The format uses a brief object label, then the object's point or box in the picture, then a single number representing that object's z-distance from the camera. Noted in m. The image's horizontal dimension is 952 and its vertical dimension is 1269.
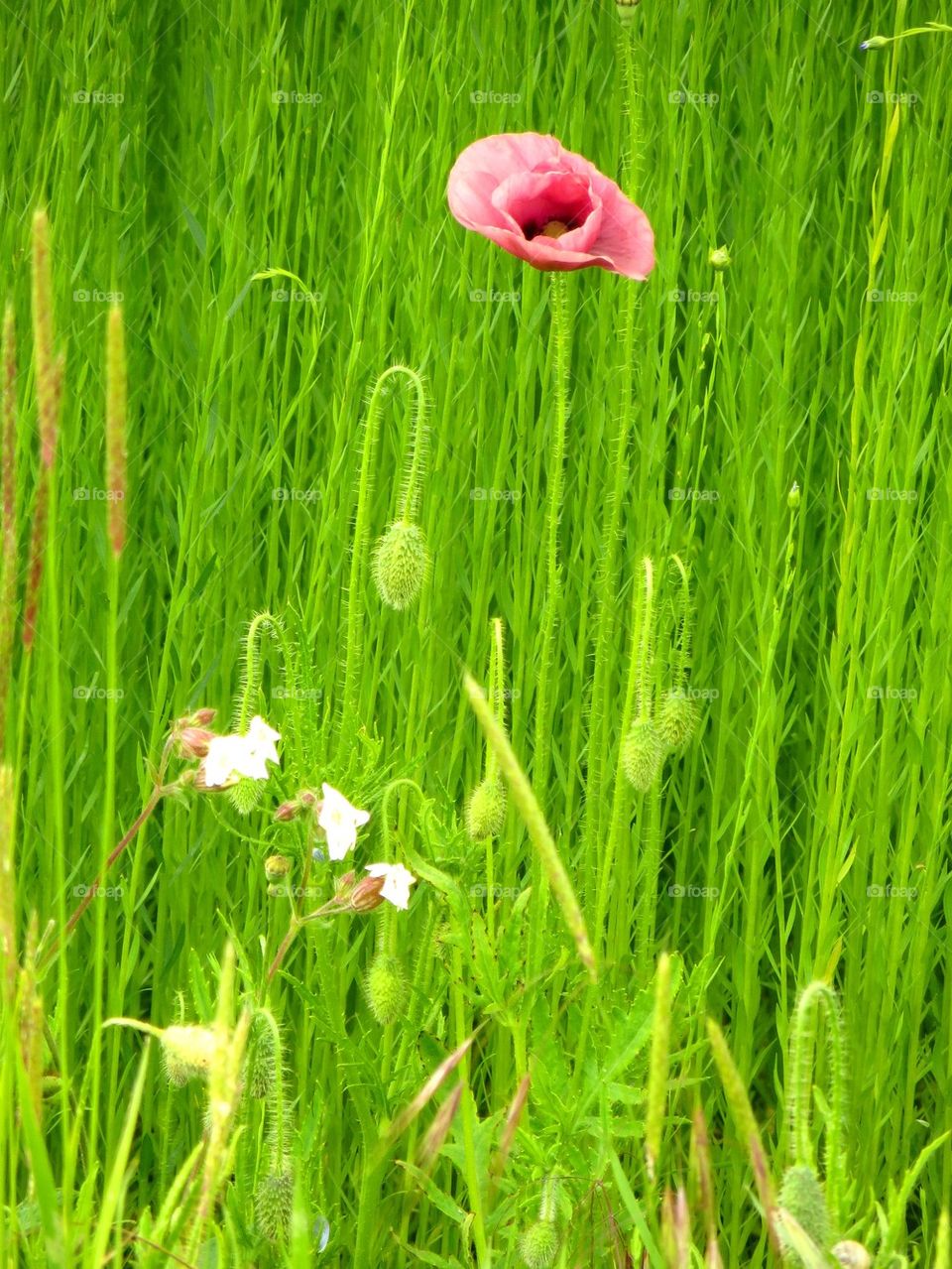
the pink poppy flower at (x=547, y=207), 1.44
